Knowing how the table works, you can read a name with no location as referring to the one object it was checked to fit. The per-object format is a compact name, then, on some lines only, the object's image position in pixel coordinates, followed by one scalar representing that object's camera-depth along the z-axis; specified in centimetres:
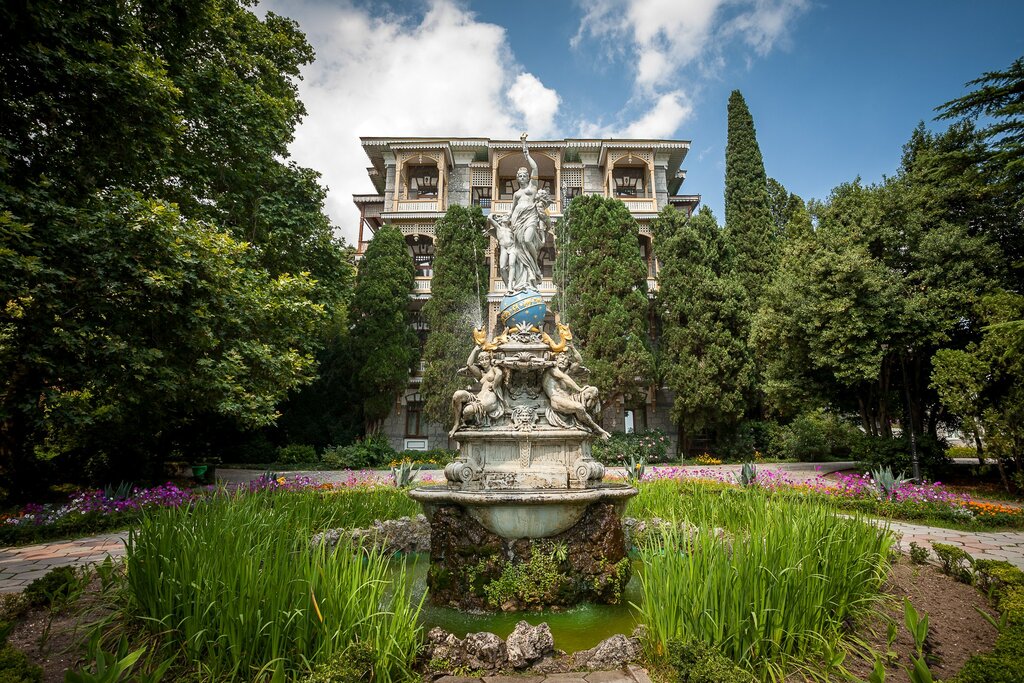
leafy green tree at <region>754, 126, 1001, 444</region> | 1300
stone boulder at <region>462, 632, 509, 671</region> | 316
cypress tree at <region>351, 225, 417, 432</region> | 2175
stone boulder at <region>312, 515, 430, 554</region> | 714
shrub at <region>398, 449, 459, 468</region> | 1896
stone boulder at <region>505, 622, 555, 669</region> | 317
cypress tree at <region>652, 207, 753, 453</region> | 1962
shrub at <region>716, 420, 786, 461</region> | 2023
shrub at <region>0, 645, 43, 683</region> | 246
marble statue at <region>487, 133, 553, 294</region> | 916
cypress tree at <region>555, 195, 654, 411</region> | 2000
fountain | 528
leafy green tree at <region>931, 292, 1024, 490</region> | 1099
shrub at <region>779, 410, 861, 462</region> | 1983
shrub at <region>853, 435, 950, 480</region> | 1362
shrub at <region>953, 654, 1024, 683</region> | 262
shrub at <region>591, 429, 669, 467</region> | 1861
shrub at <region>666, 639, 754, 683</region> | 266
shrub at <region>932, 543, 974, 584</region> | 486
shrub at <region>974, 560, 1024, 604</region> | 428
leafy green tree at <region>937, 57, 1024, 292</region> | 1027
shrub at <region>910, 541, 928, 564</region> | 540
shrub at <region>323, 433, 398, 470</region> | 1848
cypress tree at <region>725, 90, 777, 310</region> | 2483
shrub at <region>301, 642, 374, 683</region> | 259
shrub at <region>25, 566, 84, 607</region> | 386
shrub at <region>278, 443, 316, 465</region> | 1914
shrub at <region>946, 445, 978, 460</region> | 2675
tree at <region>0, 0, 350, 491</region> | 784
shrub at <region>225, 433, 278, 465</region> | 1941
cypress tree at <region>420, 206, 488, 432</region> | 2125
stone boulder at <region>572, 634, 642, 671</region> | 320
